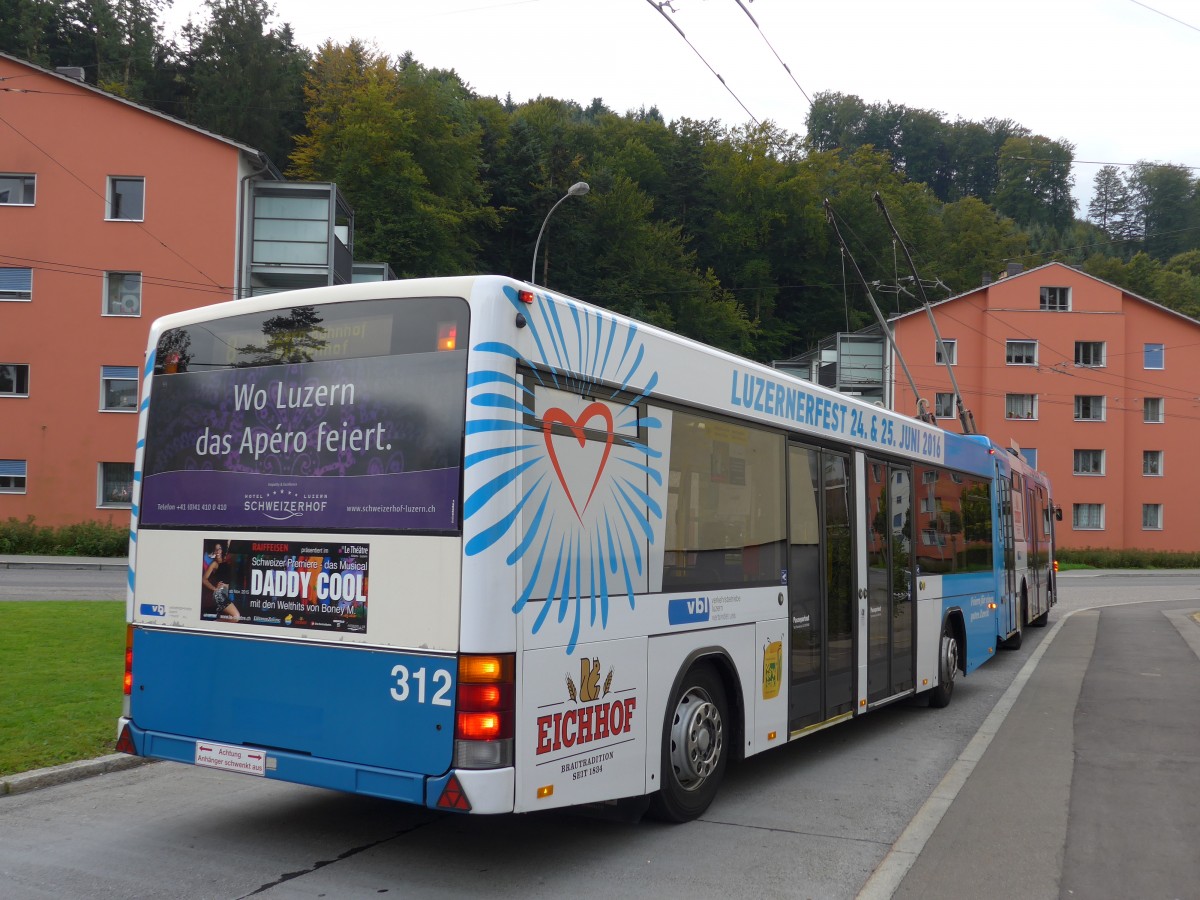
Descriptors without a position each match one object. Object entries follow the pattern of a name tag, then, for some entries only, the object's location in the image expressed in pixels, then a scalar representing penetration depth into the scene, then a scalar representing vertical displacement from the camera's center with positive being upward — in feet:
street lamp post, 71.05 +19.98
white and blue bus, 17.22 -0.74
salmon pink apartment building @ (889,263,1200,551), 186.50 +21.15
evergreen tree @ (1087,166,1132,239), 343.87 +99.64
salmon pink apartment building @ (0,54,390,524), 117.39 +26.03
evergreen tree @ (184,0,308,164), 189.98 +73.34
